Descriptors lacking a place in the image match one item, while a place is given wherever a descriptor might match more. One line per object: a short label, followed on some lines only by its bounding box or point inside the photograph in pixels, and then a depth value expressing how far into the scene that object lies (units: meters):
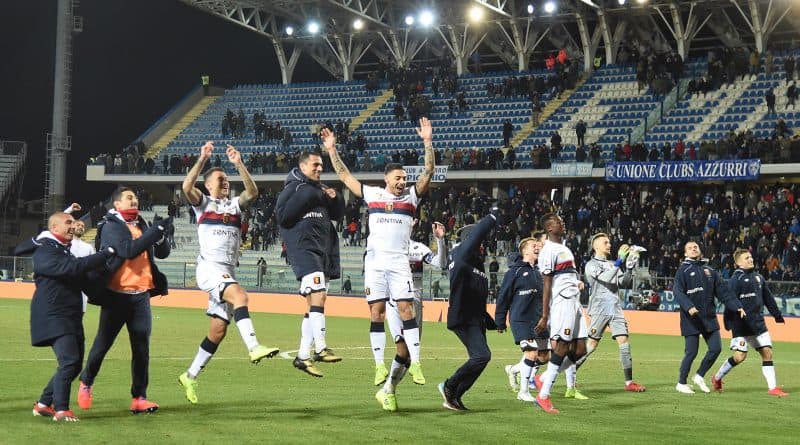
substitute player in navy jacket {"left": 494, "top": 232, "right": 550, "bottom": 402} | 15.04
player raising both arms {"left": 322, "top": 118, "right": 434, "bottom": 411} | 13.11
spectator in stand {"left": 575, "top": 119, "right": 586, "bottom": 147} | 45.78
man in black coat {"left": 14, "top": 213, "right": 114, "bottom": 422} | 11.51
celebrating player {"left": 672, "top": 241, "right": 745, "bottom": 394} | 17.55
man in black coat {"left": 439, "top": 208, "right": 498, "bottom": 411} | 13.29
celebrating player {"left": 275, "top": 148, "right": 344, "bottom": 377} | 13.58
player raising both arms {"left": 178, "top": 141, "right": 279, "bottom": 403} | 12.91
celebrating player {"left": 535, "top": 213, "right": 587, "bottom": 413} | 14.27
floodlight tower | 50.12
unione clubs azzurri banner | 39.88
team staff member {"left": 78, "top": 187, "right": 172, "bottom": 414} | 12.20
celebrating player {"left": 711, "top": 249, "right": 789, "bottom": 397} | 17.64
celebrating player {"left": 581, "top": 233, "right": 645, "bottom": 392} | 17.33
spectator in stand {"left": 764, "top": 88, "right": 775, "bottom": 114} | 43.28
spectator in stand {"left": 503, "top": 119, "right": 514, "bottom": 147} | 48.41
